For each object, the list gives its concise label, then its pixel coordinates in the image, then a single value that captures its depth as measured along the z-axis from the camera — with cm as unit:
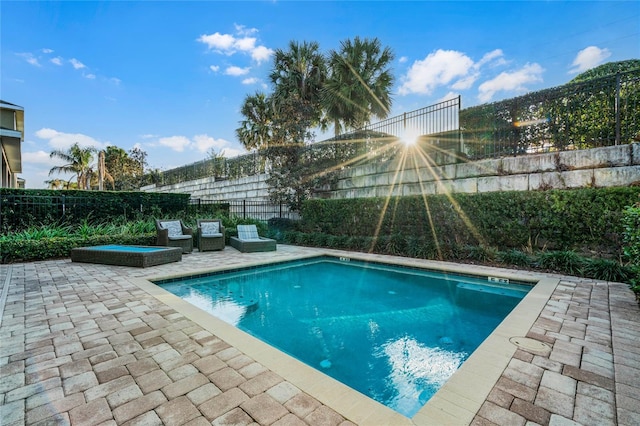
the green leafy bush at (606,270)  503
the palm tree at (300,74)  1333
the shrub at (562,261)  555
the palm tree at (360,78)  1189
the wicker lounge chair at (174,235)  823
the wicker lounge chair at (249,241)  870
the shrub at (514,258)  621
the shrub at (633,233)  351
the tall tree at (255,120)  1762
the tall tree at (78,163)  2669
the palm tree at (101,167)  1973
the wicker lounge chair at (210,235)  903
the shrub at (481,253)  671
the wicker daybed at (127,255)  640
